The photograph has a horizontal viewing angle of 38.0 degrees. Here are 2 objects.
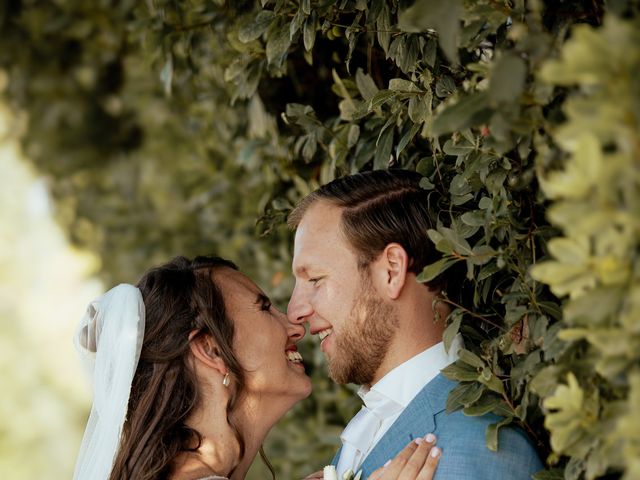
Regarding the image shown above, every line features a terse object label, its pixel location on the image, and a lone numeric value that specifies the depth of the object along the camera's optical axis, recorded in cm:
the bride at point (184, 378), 254
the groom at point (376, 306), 229
